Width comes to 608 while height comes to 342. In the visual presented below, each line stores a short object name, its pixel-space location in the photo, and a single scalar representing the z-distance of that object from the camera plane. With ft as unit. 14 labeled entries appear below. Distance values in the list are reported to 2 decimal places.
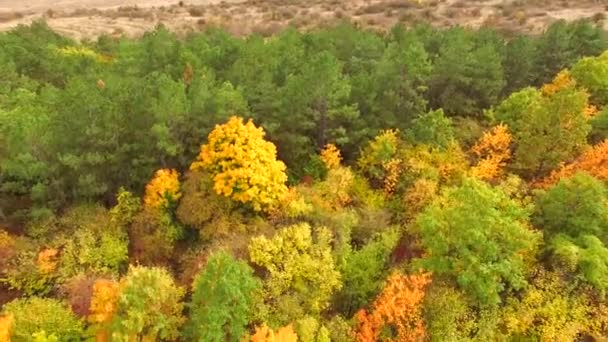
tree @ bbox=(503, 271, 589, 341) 129.90
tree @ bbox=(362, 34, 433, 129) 177.88
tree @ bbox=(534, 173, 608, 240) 134.82
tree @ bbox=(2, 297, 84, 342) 124.26
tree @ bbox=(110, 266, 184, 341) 115.34
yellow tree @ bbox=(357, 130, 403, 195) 165.07
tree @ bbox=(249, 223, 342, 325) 129.29
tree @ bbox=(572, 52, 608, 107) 192.24
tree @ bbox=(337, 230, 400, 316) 137.80
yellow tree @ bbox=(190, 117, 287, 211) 149.18
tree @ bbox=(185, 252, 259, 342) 115.96
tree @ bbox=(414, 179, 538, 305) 127.85
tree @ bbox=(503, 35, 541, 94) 206.39
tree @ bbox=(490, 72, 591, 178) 161.07
